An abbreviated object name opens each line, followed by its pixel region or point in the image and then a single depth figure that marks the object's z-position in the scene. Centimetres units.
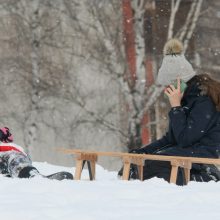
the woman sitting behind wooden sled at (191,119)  1456
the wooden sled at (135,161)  1387
